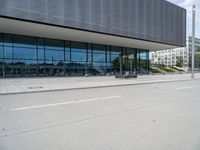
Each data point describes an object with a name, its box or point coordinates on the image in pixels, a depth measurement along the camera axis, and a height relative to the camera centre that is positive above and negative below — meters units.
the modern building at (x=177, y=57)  116.06 +11.31
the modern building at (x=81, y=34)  26.55 +6.70
